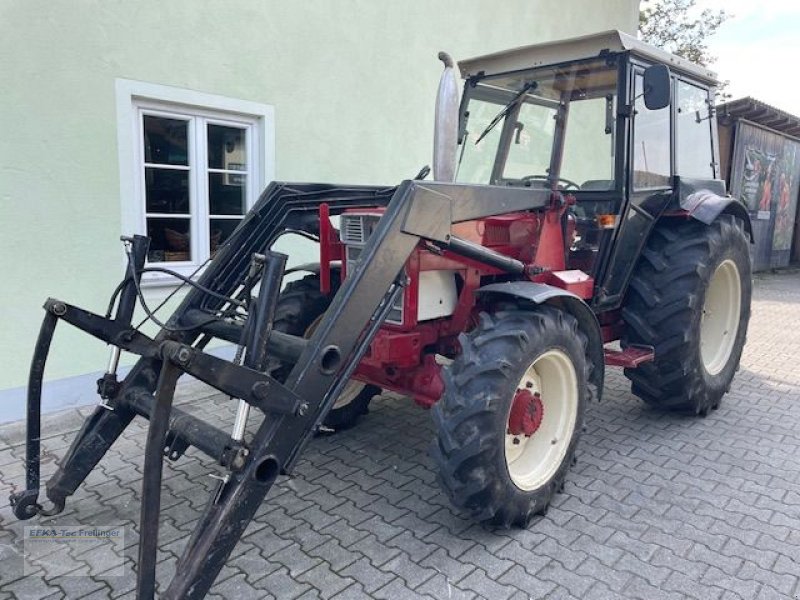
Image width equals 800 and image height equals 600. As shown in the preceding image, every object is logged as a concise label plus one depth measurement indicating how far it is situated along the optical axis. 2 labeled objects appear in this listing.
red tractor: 2.39
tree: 20.33
